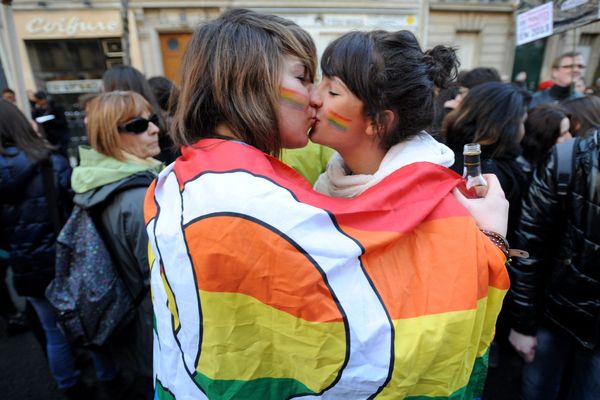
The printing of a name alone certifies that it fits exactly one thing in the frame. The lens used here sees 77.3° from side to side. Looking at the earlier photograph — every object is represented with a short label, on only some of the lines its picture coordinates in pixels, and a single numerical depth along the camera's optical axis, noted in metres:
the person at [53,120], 5.27
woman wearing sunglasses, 1.77
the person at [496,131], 2.02
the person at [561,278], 1.50
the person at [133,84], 2.72
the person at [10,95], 5.74
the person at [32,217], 2.21
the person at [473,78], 3.35
